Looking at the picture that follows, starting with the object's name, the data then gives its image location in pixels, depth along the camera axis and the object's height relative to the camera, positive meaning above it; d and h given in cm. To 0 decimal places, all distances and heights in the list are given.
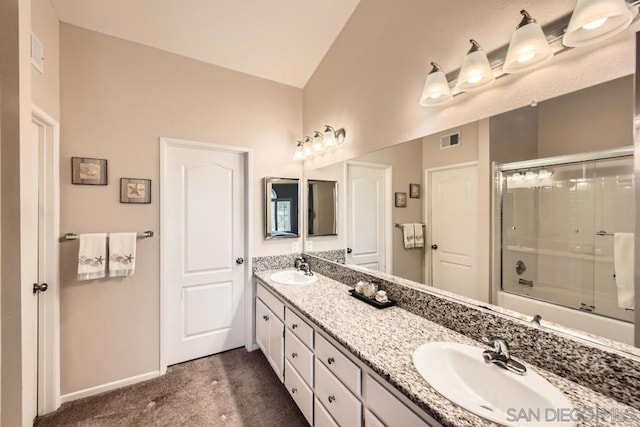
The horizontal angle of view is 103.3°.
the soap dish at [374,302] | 163 -59
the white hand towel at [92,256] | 188 -32
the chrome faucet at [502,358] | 96 -58
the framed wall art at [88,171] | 191 +33
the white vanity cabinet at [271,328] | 198 -101
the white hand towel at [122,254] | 198 -32
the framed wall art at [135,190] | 207 +19
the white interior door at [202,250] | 236 -36
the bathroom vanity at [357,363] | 86 -64
